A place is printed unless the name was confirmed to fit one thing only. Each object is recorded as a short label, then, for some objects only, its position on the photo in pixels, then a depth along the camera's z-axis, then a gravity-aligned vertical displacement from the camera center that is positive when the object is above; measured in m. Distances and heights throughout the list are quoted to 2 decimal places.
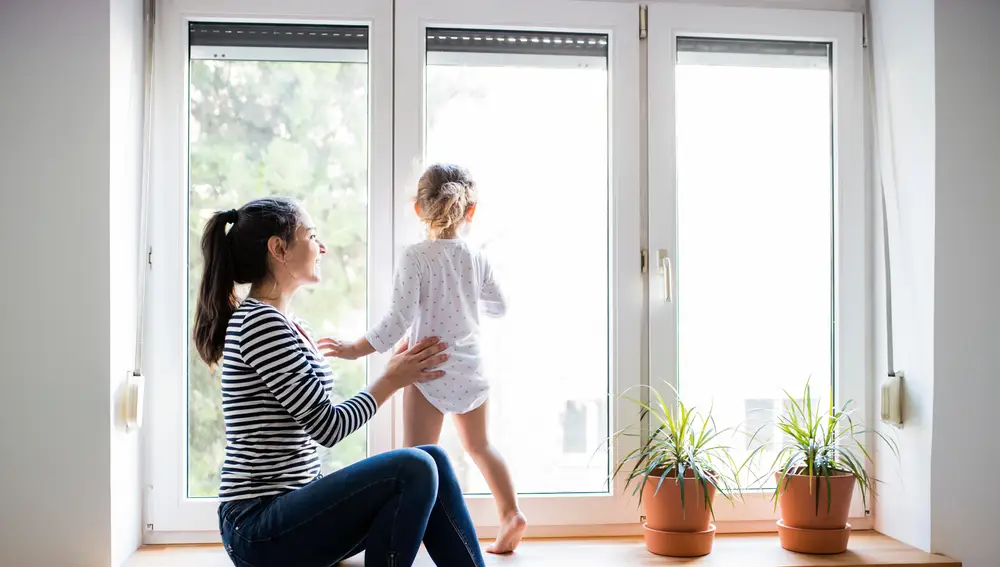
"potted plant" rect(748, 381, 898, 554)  2.13 -0.50
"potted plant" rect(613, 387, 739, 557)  2.10 -0.49
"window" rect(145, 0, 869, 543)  2.24 +0.30
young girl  2.06 -0.07
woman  1.65 -0.32
